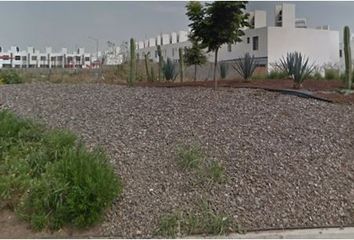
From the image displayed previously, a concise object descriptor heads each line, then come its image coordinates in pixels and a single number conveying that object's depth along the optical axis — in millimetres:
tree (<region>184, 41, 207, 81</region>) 28047
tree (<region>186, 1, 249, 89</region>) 10180
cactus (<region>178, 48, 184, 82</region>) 18484
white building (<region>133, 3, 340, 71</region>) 43969
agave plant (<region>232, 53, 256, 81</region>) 14477
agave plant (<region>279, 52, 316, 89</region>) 11844
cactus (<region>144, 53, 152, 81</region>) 20547
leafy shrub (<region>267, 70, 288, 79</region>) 16645
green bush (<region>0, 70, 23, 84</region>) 16291
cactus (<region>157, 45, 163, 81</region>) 20180
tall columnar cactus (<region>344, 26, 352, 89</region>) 11747
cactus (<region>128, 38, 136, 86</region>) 15328
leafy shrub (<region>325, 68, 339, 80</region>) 19289
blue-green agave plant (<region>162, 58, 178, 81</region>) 18625
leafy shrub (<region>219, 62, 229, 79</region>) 20888
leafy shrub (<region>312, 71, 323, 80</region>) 18578
